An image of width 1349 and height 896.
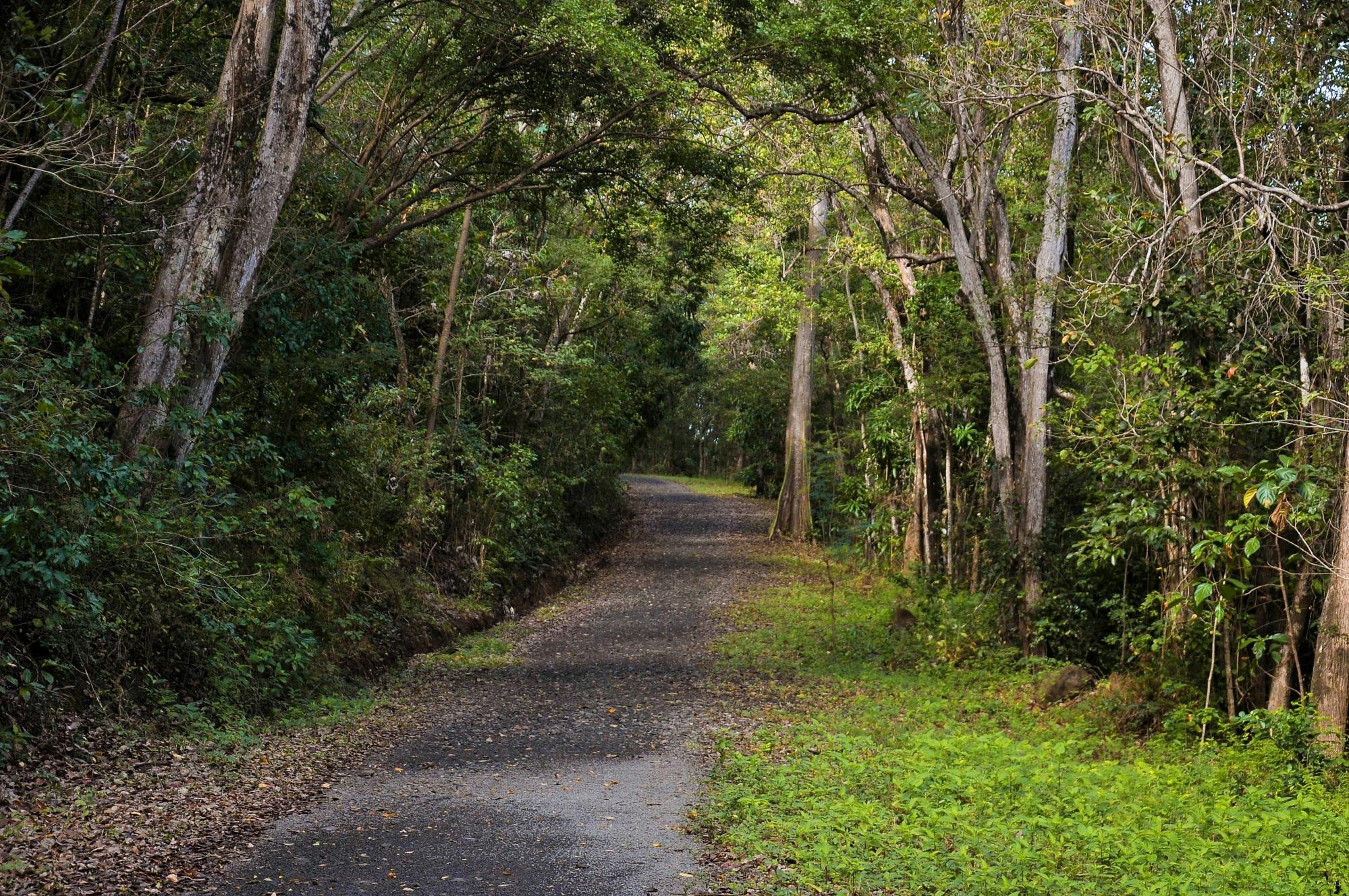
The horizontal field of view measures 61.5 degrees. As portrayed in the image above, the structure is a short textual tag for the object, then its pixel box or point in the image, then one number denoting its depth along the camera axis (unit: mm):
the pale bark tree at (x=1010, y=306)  12188
